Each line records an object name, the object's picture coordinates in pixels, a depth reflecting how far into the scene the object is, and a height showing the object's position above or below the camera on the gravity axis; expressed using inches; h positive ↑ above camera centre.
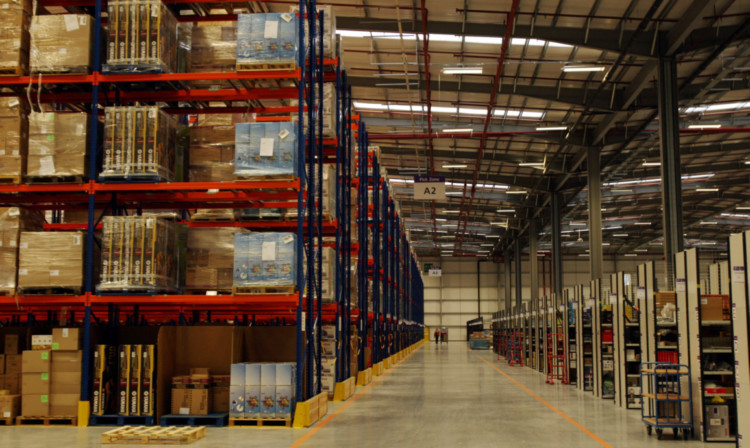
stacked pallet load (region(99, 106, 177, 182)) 397.4 +82.1
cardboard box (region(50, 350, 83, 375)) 400.8 -39.7
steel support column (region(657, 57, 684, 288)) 726.5 +133.6
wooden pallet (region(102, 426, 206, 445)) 341.4 -69.7
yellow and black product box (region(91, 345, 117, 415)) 401.7 -51.1
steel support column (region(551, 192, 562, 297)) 1366.9 +108.7
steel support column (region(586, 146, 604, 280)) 1064.2 +111.5
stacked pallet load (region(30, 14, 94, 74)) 410.9 +141.1
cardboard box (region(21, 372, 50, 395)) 397.1 -51.0
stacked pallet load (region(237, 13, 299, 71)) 398.6 +139.2
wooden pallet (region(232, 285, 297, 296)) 385.7 +0.8
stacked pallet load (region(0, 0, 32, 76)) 414.9 +148.5
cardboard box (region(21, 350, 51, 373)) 397.7 -38.9
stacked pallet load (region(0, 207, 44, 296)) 398.0 +24.4
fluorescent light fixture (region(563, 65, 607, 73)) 800.9 +256.0
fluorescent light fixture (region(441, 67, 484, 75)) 772.8 +240.3
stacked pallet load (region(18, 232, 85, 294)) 394.6 +16.3
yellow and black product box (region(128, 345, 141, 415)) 397.1 -50.9
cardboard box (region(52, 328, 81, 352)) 400.2 -26.8
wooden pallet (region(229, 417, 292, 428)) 392.2 -71.5
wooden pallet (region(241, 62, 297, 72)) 399.5 +125.7
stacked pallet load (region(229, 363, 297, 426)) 391.9 -56.3
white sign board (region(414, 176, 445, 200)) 1106.7 +161.8
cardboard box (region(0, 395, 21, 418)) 402.6 -64.6
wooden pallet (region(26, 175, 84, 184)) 405.7 +63.4
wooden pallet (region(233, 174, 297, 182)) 391.9 +62.2
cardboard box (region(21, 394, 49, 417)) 397.7 -63.3
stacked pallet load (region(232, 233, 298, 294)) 385.7 +15.3
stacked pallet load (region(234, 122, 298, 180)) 392.8 +77.2
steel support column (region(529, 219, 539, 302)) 1712.6 +107.6
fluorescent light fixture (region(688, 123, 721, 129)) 989.8 +231.7
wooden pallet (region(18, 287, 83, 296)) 398.3 -0.6
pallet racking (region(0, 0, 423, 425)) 398.3 +58.4
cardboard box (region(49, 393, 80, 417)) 399.5 -63.0
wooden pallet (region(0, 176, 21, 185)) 404.5 +63.1
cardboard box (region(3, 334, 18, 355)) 422.6 -30.7
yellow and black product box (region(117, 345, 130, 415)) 398.3 -51.0
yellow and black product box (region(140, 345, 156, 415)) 396.8 -49.3
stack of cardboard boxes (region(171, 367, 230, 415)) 402.3 -57.7
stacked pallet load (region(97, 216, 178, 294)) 386.9 +19.8
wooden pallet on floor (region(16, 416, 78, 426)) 398.0 -72.5
